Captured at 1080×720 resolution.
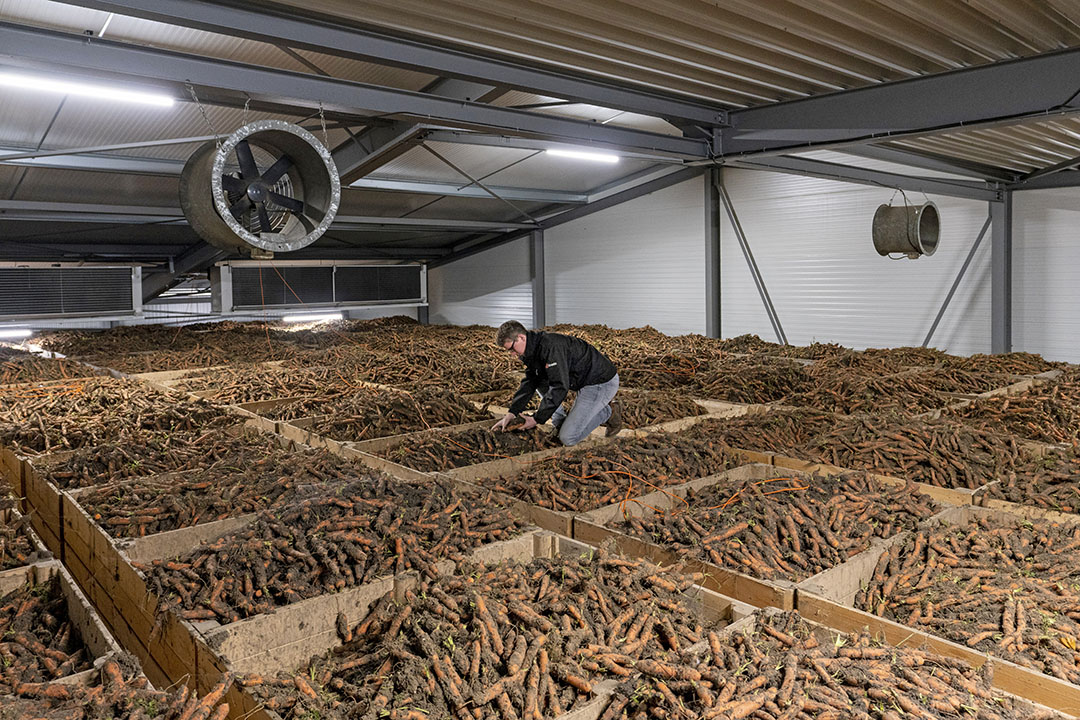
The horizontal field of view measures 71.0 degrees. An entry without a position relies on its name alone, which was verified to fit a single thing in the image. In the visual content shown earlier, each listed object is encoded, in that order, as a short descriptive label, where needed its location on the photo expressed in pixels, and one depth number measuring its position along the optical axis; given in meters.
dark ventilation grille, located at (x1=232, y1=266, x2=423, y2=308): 15.06
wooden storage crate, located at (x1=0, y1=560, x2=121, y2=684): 2.81
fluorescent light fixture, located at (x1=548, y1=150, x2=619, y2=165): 9.24
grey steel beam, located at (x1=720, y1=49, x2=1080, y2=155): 5.71
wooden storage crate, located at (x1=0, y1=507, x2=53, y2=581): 3.43
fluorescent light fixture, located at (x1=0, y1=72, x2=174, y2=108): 5.00
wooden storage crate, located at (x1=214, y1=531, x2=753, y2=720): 2.78
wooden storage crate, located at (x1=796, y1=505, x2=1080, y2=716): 2.75
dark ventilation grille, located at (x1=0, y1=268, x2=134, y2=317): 12.86
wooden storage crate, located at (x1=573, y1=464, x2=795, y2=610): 3.46
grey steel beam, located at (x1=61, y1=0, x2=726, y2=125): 4.71
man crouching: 6.33
